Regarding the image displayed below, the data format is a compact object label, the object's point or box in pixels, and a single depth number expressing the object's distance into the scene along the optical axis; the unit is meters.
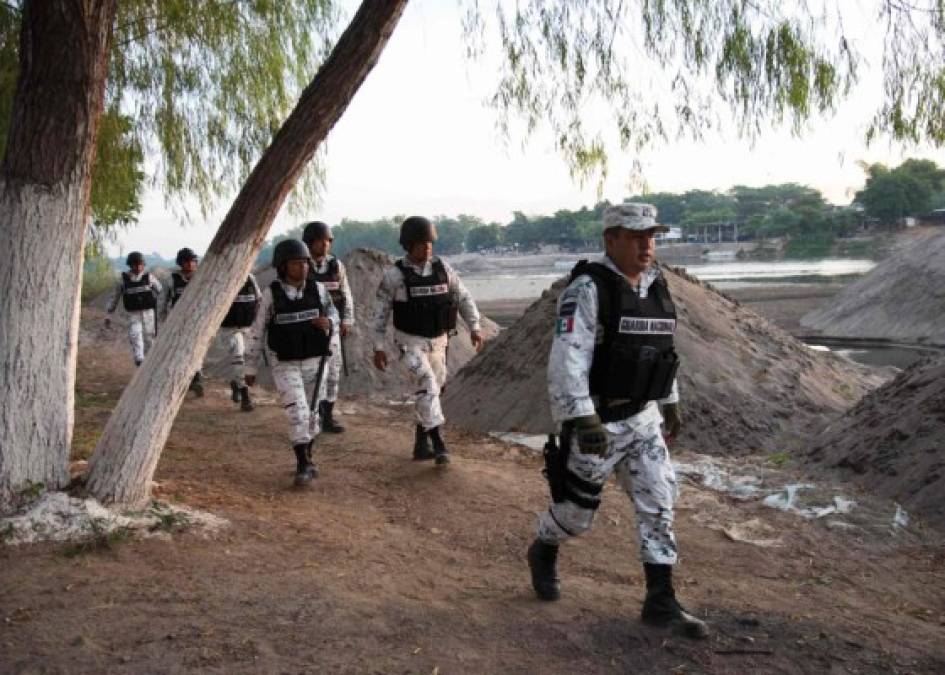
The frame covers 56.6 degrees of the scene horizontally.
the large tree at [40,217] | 5.11
